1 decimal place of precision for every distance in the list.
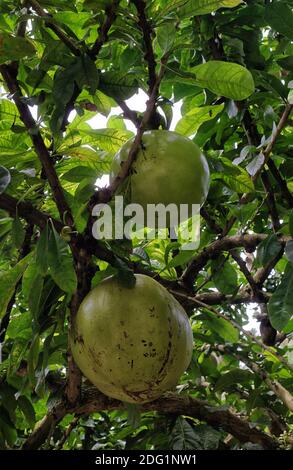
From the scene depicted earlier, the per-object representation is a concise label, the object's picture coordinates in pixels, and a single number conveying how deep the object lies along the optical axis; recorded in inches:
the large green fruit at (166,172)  37.4
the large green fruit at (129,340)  34.7
